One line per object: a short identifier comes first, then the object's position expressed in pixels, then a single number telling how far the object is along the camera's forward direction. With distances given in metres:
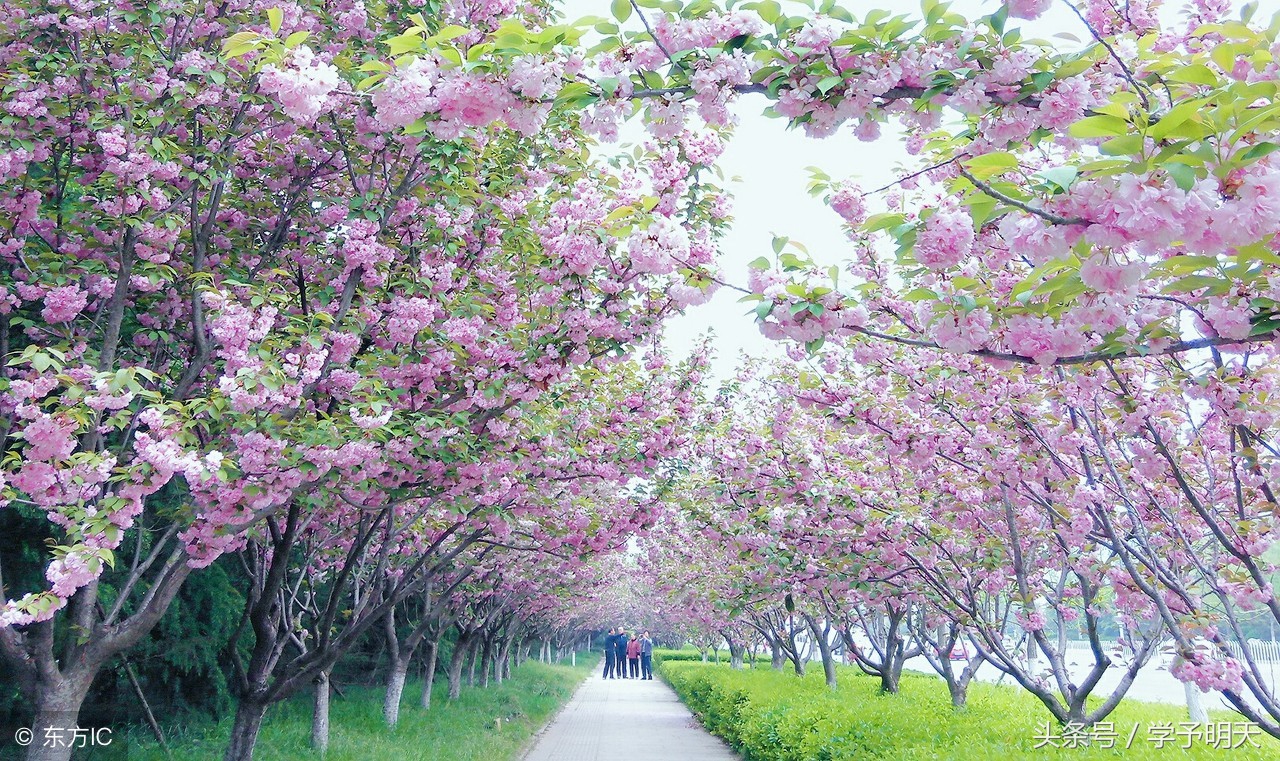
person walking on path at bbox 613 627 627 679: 38.25
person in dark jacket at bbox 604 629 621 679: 37.77
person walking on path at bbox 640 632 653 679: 35.69
